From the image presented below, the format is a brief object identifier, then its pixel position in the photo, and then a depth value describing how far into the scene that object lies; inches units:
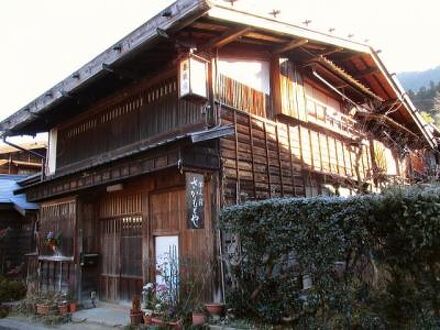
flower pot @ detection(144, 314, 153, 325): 322.7
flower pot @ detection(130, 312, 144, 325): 340.8
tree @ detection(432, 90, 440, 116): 1150.7
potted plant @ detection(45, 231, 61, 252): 492.7
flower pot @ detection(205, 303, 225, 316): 301.0
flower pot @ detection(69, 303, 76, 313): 425.8
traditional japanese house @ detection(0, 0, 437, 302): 335.6
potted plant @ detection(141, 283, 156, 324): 327.9
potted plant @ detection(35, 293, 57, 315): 421.1
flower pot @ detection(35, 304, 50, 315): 420.8
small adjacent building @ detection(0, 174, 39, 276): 644.1
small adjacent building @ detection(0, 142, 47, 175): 916.1
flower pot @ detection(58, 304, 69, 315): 417.4
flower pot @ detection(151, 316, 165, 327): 307.2
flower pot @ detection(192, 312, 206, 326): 291.6
